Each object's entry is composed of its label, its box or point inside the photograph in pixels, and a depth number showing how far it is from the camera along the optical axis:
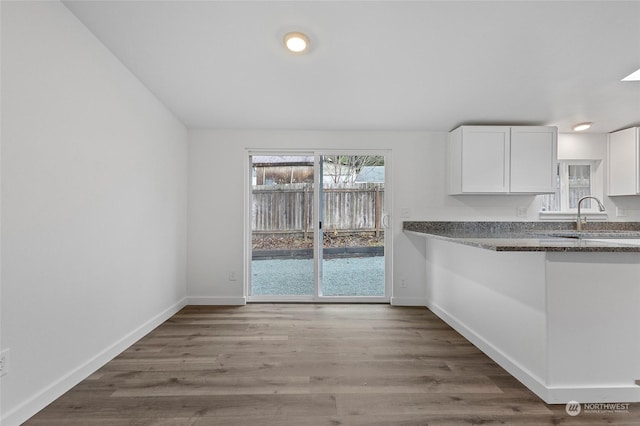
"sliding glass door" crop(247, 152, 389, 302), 3.55
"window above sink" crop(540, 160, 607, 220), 3.56
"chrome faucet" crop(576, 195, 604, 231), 3.23
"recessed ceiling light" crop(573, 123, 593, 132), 3.25
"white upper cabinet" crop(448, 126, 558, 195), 3.10
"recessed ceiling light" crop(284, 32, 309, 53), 1.87
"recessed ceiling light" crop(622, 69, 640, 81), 2.26
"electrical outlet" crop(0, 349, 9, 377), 1.31
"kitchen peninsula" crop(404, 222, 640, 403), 1.60
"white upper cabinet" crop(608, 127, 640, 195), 3.27
